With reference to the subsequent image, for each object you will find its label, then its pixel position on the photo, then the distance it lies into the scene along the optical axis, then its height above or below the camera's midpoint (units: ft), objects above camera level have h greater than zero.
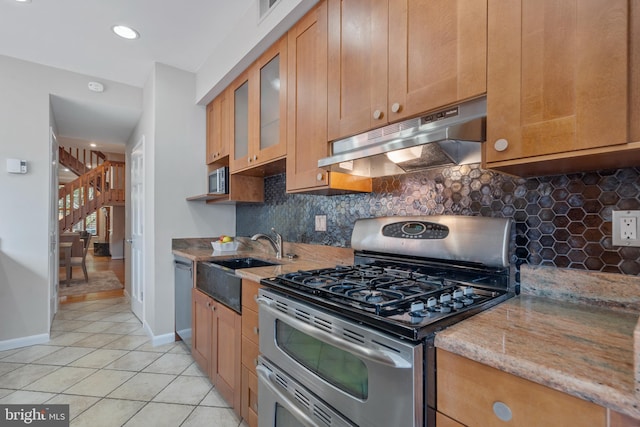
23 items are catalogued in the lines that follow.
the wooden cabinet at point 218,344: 5.99 -2.85
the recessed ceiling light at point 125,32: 7.95 +4.77
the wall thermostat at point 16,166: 9.33 +1.47
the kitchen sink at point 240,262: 8.51 -1.38
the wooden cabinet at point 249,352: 5.40 -2.47
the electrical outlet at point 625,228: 3.21 -0.17
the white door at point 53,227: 10.37 -0.47
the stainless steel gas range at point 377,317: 2.73 -1.09
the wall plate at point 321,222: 7.08 -0.22
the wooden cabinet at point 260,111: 6.59 +2.47
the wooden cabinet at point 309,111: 5.49 +1.91
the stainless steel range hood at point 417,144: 3.45 +0.88
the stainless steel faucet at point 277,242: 8.05 -0.78
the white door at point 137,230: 11.29 -0.63
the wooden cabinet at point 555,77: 2.53 +1.23
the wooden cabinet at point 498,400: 1.96 -1.32
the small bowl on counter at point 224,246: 9.51 -1.03
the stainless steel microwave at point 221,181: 9.09 +0.96
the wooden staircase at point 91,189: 24.25 +2.02
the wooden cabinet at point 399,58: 3.50 +2.04
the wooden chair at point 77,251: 18.71 -2.49
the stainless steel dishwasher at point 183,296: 8.69 -2.41
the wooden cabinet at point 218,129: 9.27 +2.68
